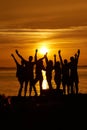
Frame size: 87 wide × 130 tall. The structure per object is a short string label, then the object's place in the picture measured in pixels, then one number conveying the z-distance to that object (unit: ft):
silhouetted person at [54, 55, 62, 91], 89.92
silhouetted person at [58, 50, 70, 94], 89.04
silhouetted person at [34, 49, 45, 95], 86.89
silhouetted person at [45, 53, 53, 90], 89.86
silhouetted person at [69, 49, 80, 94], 88.02
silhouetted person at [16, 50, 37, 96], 85.10
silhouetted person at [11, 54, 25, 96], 85.56
